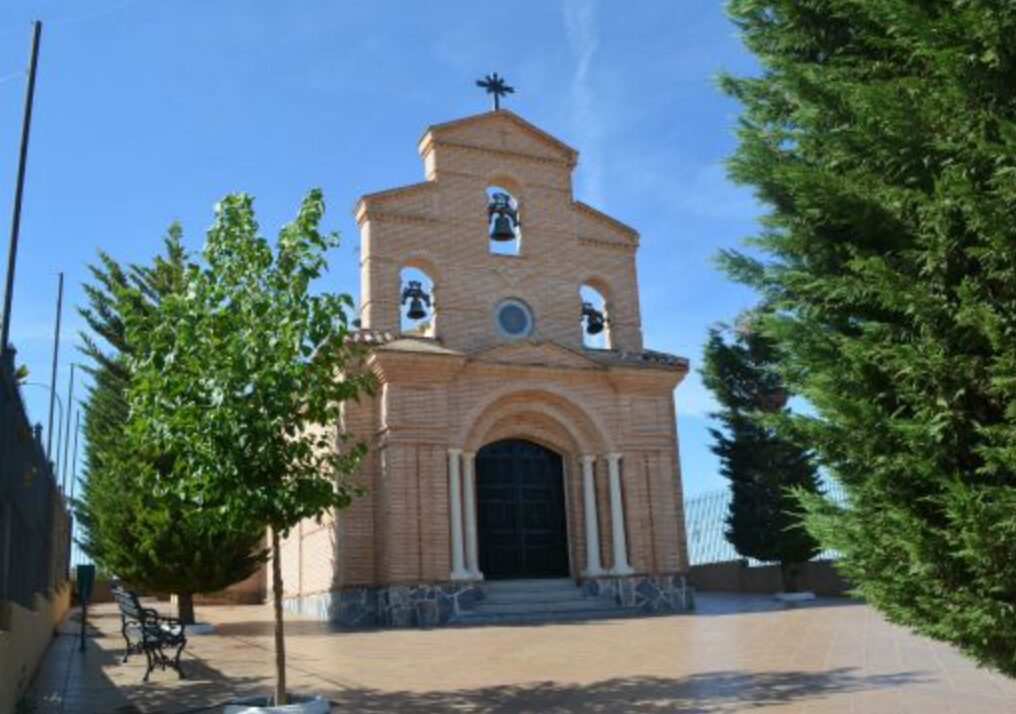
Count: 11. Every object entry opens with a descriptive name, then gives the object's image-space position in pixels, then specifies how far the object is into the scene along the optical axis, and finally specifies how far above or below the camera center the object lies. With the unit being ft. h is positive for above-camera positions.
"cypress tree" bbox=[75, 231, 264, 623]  51.13 +2.69
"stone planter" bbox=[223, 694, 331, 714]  23.81 -3.32
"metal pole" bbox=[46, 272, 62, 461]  66.23 +18.68
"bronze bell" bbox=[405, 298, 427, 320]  62.39 +17.62
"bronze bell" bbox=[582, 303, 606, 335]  68.49 +18.09
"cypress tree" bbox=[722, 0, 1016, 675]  13.91 +4.27
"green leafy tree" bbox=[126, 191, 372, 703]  24.97 +5.47
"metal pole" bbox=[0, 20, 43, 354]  27.14 +12.74
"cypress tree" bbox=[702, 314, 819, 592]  73.26 +7.76
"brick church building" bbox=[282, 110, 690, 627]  57.47 +10.45
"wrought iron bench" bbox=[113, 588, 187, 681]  33.86 -1.88
